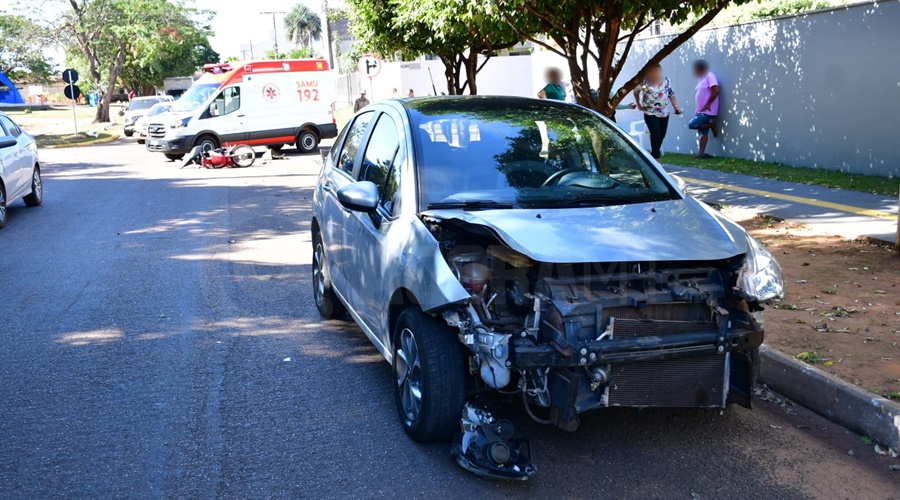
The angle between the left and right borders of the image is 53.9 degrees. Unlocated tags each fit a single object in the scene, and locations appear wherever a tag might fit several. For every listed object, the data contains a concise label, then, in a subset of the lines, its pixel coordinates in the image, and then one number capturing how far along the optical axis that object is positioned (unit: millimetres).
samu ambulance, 22969
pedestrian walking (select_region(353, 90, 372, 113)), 27391
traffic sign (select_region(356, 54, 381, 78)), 22031
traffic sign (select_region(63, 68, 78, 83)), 33438
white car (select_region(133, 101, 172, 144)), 30703
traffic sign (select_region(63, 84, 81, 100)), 34219
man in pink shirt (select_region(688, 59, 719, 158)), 16294
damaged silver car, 4160
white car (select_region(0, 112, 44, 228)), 12723
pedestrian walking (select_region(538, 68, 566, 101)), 14920
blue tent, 58781
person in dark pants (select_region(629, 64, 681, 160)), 14258
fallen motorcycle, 21119
